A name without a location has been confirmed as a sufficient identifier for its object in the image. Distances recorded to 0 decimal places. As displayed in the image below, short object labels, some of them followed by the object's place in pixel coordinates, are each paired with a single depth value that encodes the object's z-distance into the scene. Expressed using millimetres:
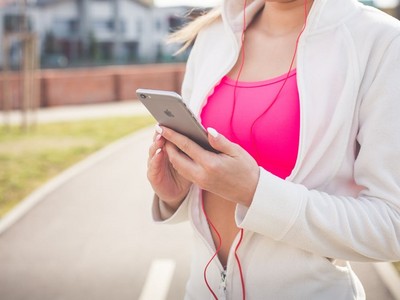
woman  1389
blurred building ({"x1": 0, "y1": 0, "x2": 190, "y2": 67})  60438
